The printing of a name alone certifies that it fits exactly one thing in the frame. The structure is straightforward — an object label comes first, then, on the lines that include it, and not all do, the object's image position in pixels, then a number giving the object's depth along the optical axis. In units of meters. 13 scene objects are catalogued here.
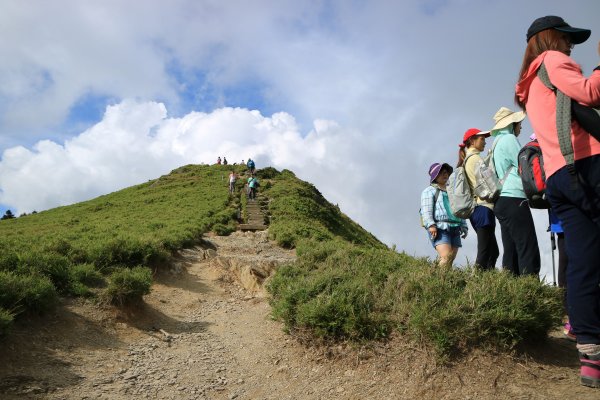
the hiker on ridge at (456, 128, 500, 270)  5.90
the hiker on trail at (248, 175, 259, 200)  29.11
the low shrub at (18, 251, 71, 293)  7.01
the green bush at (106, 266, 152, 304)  7.09
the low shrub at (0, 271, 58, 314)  5.66
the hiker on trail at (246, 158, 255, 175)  39.91
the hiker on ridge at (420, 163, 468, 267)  6.52
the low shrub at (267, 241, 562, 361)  4.23
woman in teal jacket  5.01
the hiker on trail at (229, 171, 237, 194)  32.09
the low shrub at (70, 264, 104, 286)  7.55
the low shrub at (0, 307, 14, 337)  4.91
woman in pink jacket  3.21
